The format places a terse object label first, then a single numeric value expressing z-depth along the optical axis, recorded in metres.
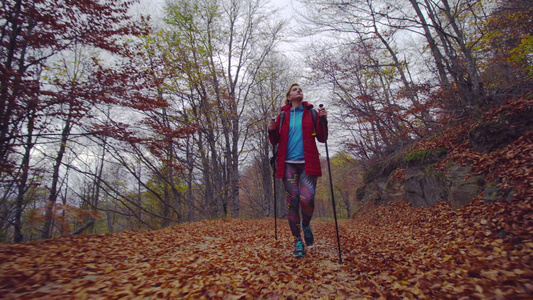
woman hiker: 3.04
